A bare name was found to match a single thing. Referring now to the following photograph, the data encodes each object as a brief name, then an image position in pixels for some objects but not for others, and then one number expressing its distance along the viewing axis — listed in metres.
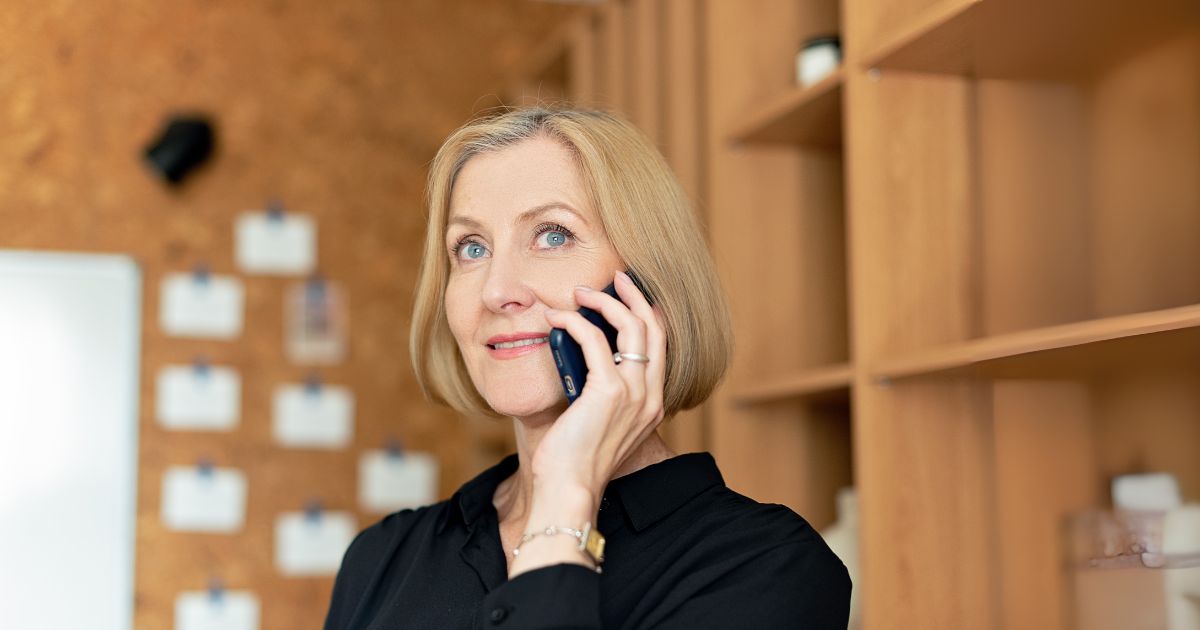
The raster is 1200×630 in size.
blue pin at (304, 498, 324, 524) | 3.85
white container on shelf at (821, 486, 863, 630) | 2.29
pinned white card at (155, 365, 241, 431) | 3.78
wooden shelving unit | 1.79
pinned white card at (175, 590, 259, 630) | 3.71
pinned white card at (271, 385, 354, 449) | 3.87
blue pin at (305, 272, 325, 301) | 3.94
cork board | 3.77
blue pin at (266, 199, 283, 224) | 3.90
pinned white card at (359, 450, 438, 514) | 3.90
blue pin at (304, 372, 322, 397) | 3.91
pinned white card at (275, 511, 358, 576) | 3.81
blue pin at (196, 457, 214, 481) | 3.79
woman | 1.25
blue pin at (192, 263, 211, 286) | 3.83
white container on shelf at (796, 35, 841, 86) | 2.36
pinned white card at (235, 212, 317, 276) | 3.88
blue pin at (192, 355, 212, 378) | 3.81
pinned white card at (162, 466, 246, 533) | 3.76
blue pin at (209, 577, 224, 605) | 3.74
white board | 3.59
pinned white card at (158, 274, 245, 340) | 3.80
